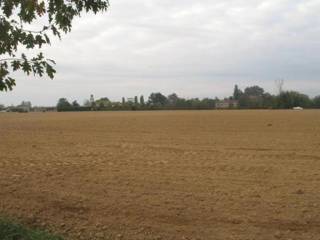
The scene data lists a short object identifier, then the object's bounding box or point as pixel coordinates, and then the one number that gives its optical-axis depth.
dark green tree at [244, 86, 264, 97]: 152.88
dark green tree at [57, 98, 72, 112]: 132.11
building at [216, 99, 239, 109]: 132.16
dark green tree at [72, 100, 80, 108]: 133.52
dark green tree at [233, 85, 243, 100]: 151.48
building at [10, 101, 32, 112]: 147.00
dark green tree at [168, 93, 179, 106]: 136.25
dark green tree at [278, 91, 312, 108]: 122.38
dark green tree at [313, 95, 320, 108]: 126.97
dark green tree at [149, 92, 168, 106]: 143.38
